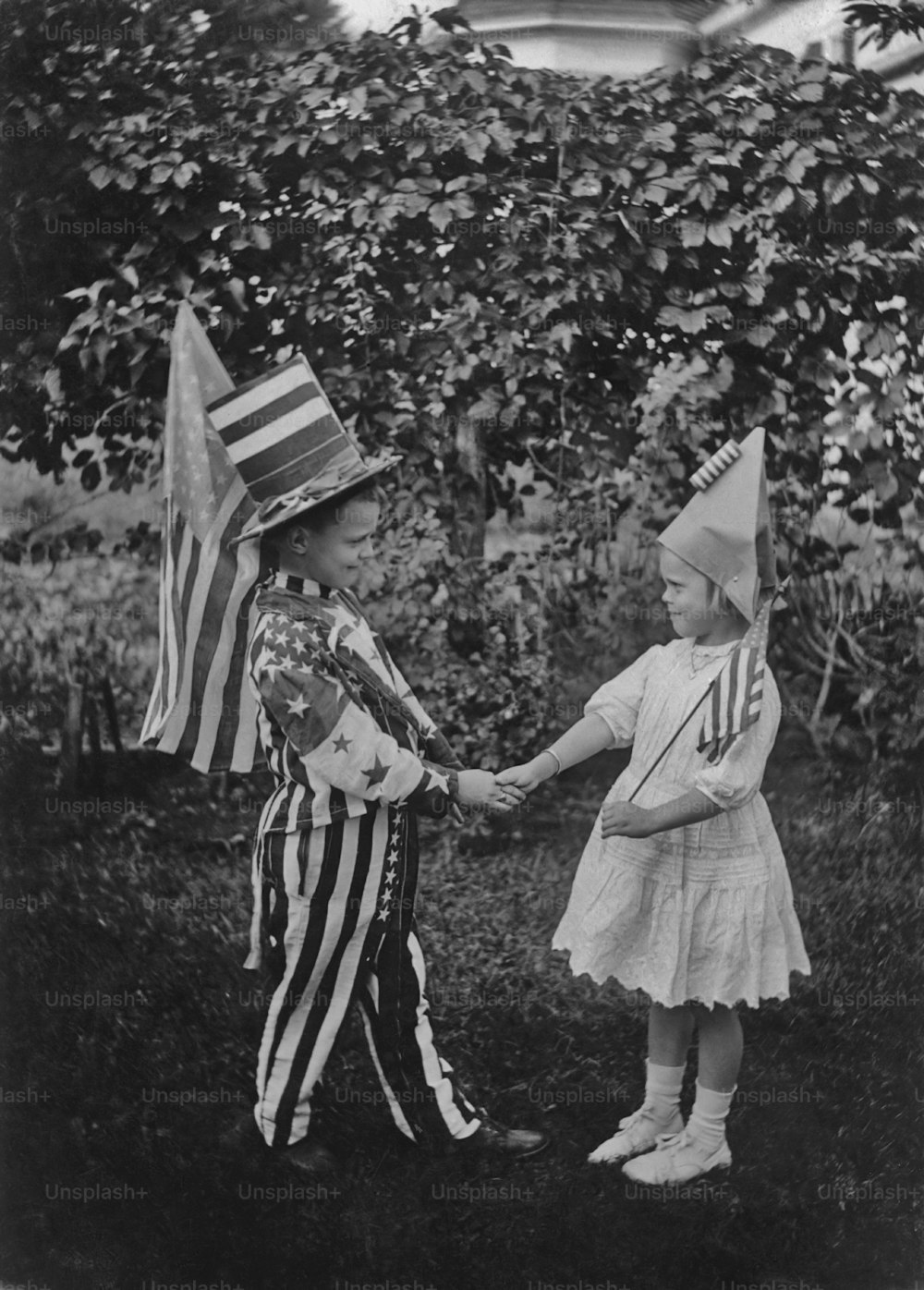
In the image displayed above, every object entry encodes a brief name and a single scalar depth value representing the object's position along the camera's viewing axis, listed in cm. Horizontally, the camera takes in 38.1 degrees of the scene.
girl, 357
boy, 348
